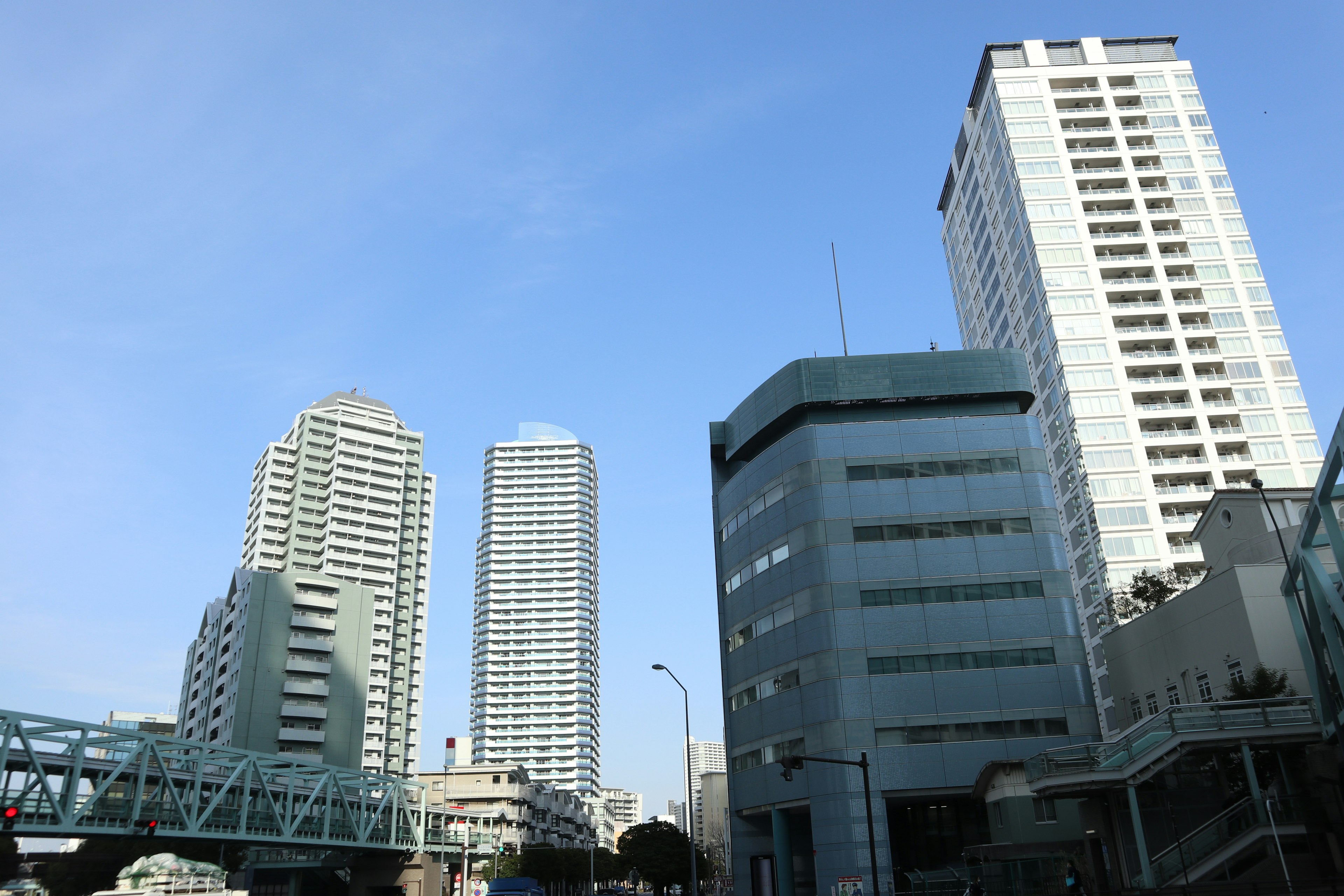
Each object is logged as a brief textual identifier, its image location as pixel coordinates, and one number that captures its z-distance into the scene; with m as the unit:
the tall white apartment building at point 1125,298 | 93.38
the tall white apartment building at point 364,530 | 157.88
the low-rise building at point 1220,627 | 43.66
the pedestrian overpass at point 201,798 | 44.59
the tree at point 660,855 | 102.06
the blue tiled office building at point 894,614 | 56.97
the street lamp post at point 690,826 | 49.41
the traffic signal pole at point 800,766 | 33.97
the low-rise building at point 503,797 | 137.88
